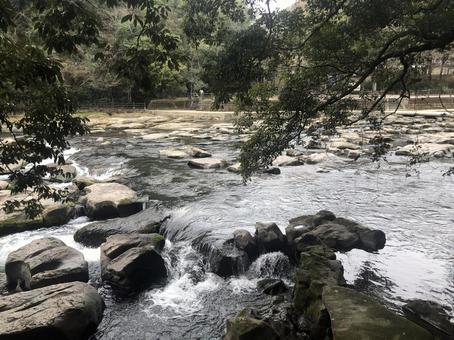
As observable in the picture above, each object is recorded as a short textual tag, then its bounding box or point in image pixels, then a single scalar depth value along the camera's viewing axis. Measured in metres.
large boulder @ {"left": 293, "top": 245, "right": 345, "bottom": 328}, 7.12
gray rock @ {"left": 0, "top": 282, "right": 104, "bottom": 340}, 6.69
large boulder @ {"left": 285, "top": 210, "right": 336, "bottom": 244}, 10.95
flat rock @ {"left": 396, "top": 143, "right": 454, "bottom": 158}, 21.84
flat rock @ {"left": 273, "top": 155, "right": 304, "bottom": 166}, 21.16
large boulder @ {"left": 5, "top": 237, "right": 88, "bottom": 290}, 8.84
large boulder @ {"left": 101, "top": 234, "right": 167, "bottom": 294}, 9.06
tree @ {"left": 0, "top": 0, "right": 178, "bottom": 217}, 4.20
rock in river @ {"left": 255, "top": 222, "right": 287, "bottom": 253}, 10.70
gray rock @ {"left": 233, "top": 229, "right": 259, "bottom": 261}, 10.48
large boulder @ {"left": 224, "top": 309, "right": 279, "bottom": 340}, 6.24
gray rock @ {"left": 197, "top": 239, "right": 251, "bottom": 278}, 9.92
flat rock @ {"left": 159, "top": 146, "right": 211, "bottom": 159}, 23.58
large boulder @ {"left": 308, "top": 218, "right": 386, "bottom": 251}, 10.80
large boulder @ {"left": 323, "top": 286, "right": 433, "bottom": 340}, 5.44
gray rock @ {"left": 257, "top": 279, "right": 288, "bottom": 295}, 8.95
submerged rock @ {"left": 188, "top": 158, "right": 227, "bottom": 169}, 20.72
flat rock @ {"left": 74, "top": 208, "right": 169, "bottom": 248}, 11.75
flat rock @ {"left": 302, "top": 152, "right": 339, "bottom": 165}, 21.78
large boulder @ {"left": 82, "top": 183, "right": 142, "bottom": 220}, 13.64
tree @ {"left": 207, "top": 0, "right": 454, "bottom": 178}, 8.27
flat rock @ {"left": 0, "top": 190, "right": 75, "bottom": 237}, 12.47
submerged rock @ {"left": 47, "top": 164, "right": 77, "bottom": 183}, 18.58
